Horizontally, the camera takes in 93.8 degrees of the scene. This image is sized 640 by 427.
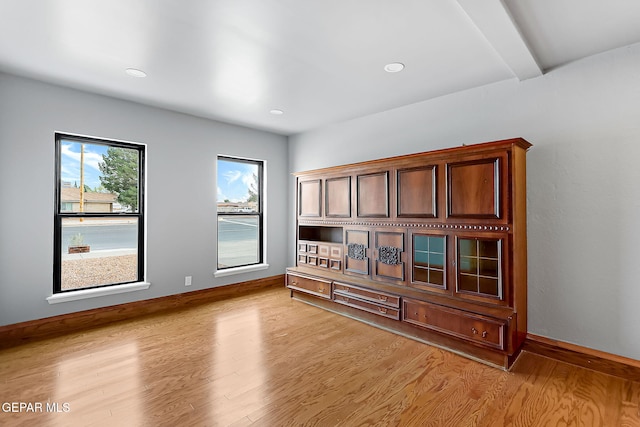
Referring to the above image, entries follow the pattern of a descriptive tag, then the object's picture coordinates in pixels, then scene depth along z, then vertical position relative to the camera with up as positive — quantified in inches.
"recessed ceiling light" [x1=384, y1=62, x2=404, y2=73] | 107.1 +54.6
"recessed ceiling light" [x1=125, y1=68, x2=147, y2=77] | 111.7 +54.9
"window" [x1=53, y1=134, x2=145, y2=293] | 131.5 +1.9
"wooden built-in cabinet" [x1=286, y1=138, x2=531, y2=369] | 100.2 -12.5
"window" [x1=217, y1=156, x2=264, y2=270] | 184.5 +3.3
